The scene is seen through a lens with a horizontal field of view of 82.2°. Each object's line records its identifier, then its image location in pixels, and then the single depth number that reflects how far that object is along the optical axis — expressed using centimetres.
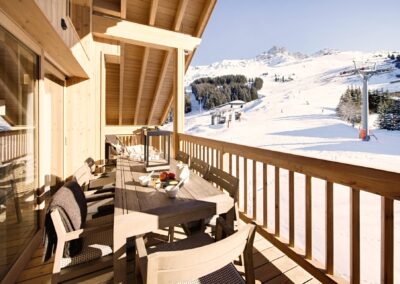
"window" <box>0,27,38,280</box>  175
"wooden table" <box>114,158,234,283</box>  129
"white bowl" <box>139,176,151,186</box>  188
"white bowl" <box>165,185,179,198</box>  162
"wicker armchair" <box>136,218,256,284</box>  83
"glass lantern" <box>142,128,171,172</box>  238
